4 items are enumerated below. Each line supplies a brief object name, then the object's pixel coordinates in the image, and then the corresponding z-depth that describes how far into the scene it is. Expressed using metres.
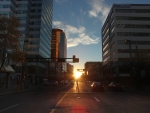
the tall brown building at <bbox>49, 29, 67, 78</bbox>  172.38
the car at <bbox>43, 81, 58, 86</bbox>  55.78
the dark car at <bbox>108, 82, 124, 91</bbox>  32.91
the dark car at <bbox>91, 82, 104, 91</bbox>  31.72
